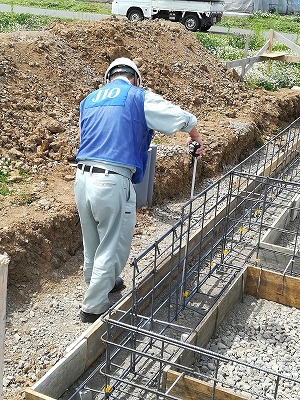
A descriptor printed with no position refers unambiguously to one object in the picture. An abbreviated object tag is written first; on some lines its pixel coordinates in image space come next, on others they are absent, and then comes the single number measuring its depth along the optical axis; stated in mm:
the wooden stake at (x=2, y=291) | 1920
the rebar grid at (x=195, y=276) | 4035
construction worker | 4320
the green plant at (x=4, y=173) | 5948
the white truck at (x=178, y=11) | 21375
